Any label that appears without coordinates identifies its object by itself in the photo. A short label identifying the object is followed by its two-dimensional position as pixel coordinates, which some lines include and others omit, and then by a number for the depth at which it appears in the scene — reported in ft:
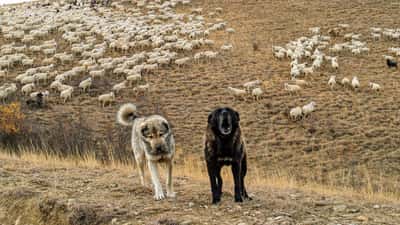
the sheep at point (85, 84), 85.25
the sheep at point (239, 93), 82.07
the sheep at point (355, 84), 85.97
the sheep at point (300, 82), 86.79
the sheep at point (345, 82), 87.35
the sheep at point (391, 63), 97.16
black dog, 22.45
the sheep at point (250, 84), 85.30
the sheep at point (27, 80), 86.63
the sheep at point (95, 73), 90.57
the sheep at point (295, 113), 73.77
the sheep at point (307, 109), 74.59
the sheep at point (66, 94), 80.64
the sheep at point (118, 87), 84.89
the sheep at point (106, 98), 80.02
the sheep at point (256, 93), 81.92
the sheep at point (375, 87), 84.53
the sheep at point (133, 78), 88.43
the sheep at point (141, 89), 83.71
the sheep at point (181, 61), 98.17
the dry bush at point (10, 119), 58.34
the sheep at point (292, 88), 83.51
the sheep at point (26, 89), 82.89
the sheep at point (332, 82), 86.83
